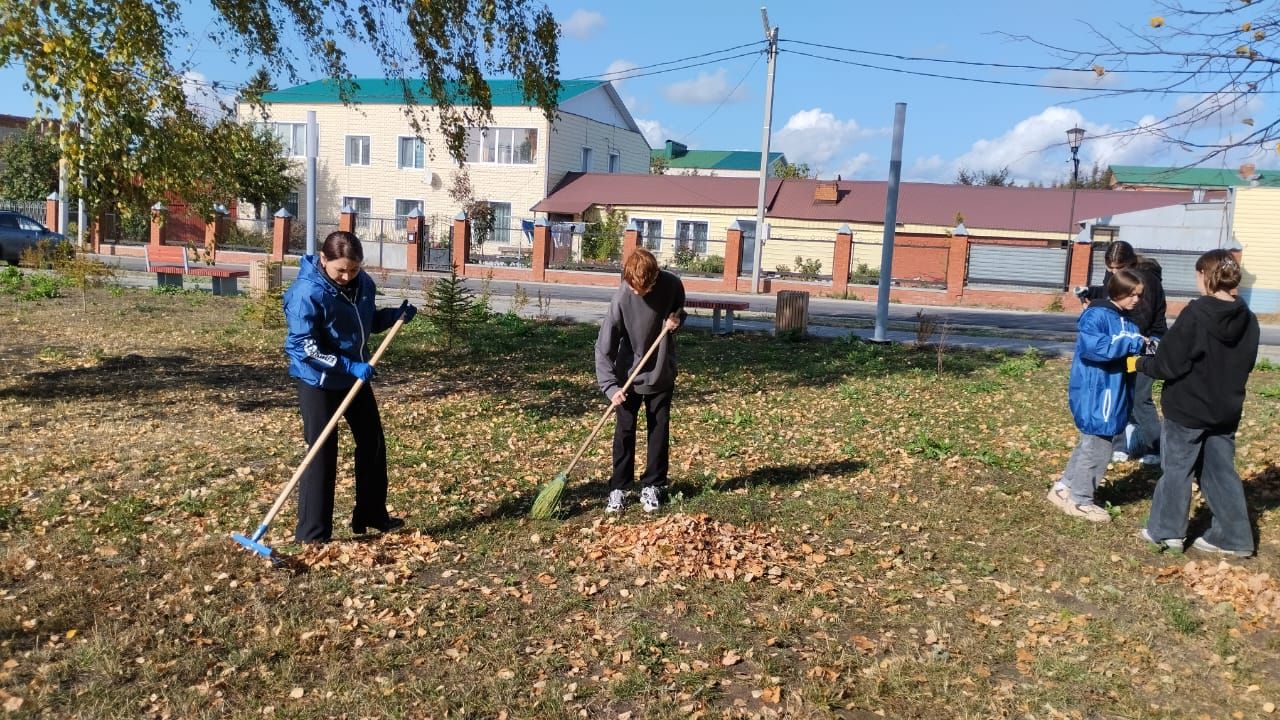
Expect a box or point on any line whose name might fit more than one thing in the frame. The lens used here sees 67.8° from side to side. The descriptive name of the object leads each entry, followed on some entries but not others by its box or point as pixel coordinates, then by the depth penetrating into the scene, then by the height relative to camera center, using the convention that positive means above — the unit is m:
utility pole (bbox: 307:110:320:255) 14.68 +1.16
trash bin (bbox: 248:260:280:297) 16.38 -0.59
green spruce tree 12.86 -0.74
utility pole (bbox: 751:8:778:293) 28.66 +3.79
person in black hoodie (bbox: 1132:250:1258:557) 5.04 -0.57
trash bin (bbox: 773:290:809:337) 14.91 -0.64
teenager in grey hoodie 5.69 -0.53
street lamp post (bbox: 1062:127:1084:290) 26.55 +2.16
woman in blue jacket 4.83 -0.59
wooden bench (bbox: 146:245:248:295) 19.61 -0.76
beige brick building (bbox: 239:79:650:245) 41.09 +4.56
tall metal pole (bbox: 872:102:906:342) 13.61 +0.96
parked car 26.34 -0.09
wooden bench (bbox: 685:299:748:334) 14.60 -0.60
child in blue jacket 5.59 -0.50
